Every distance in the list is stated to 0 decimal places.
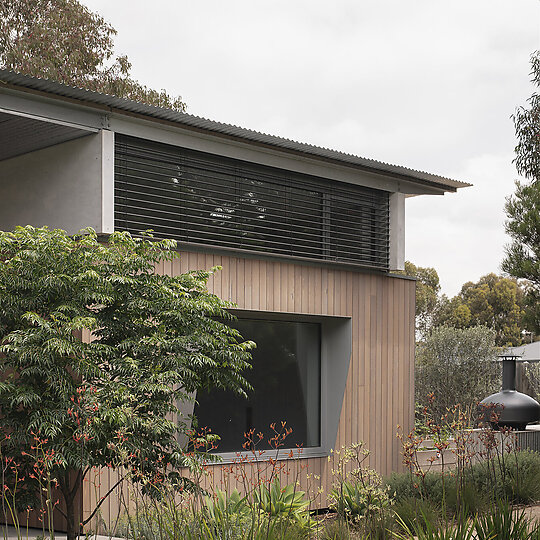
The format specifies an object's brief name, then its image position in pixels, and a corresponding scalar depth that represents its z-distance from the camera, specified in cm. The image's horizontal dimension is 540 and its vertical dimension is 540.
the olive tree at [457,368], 2058
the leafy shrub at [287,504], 769
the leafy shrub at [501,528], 541
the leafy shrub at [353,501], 870
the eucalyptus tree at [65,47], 2164
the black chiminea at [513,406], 1328
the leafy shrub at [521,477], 1097
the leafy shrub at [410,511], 840
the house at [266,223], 904
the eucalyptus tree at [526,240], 1391
